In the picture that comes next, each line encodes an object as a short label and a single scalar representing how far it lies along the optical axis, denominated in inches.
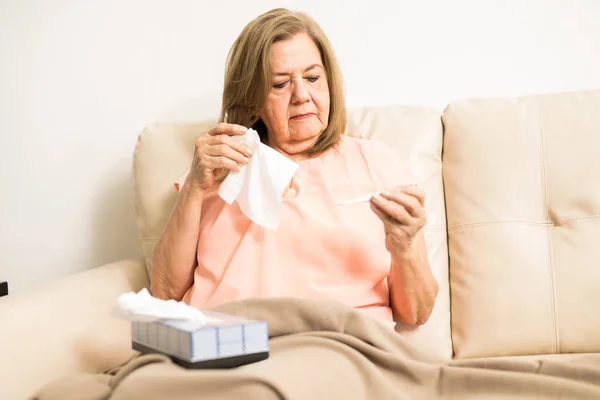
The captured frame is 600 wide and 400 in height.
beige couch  60.1
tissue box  41.1
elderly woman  57.9
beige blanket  39.0
